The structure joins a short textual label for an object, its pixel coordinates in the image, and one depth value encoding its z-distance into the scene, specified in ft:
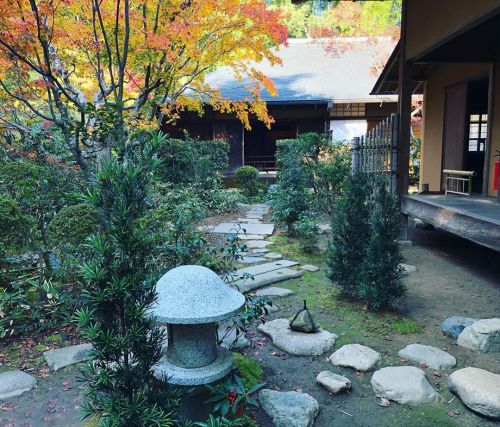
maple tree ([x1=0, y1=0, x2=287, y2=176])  15.48
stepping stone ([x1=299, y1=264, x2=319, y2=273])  18.71
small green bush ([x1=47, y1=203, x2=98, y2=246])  11.85
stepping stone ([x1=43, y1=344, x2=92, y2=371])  10.72
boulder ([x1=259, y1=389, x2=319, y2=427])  8.33
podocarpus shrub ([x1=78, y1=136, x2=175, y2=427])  6.43
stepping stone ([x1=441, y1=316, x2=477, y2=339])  12.01
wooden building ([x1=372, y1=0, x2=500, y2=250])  17.07
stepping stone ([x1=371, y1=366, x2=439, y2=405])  9.04
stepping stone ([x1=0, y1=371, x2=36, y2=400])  9.54
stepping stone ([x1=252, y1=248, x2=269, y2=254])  21.54
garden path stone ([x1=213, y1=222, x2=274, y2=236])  25.79
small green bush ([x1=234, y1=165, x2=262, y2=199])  41.11
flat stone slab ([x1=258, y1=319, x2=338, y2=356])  11.35
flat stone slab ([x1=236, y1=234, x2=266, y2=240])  24.53
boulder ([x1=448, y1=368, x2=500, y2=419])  8.41
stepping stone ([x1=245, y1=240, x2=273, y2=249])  22.62
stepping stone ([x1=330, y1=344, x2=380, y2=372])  10.43
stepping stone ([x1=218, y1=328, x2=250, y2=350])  11.41
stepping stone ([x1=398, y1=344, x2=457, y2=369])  10.44
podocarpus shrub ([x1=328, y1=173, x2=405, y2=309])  13.35
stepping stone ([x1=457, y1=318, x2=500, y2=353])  11.03
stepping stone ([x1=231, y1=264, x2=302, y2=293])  15.94
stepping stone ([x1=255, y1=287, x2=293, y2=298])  15.58
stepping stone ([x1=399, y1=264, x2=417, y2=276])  18.26
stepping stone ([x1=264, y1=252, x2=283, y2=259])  20.54
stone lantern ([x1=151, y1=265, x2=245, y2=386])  7.23
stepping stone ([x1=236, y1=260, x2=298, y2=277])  17.92
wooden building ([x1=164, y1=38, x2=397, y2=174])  46.96
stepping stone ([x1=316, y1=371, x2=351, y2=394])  9.47
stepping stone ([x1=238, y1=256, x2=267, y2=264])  19.58
